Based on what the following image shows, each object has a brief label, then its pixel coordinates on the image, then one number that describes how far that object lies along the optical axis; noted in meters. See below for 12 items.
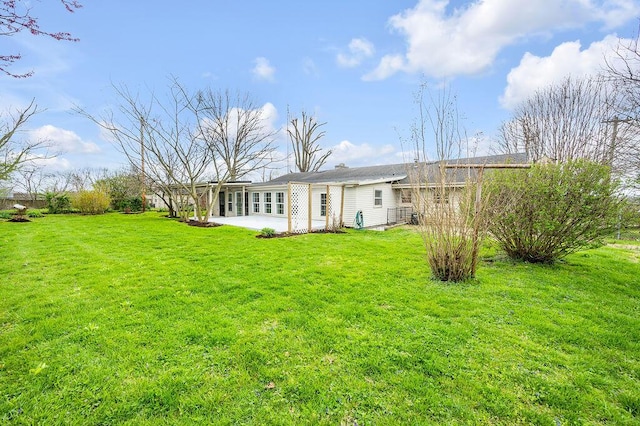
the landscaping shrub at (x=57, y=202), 20.77
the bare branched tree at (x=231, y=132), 15.12
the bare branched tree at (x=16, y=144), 13.16
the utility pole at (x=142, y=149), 15.12
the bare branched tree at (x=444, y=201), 4.61
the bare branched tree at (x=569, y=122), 10.74
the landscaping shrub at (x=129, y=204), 23.86
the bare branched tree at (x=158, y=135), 14.80
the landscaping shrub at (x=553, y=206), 5.43
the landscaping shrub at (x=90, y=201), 20.00
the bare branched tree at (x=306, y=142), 29.45
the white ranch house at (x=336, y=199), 12.46
